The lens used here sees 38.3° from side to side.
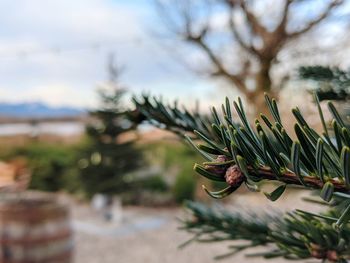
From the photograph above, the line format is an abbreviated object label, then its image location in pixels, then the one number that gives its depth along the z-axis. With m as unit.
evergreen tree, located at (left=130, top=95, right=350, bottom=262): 0.19
